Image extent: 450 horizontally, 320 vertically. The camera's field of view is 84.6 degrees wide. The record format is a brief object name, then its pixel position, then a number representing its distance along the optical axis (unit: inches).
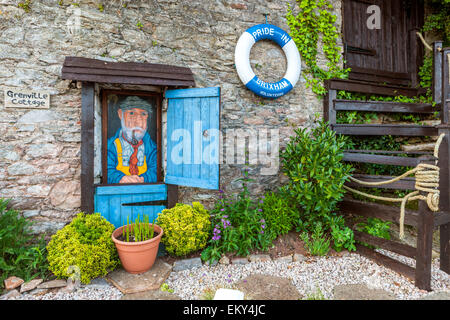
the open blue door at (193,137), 123.7
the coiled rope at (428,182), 95.7
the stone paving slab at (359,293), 91.4
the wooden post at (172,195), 135.3
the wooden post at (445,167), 104.2
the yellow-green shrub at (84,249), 96.8
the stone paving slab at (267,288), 91.9
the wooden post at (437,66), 126.3
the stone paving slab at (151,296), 92.1
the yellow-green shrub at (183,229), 114.0
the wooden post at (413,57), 188.5
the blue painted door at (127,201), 125.9
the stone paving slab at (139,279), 97.5
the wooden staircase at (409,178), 99.0
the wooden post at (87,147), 121.0
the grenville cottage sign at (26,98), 115.4
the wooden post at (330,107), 160.4
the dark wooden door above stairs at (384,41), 176.1
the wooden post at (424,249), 97.5
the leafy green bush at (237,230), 118.5
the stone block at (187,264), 112.1
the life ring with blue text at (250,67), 141.3
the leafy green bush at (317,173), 119.0
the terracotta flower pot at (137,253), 103.1
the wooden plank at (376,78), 172.0
